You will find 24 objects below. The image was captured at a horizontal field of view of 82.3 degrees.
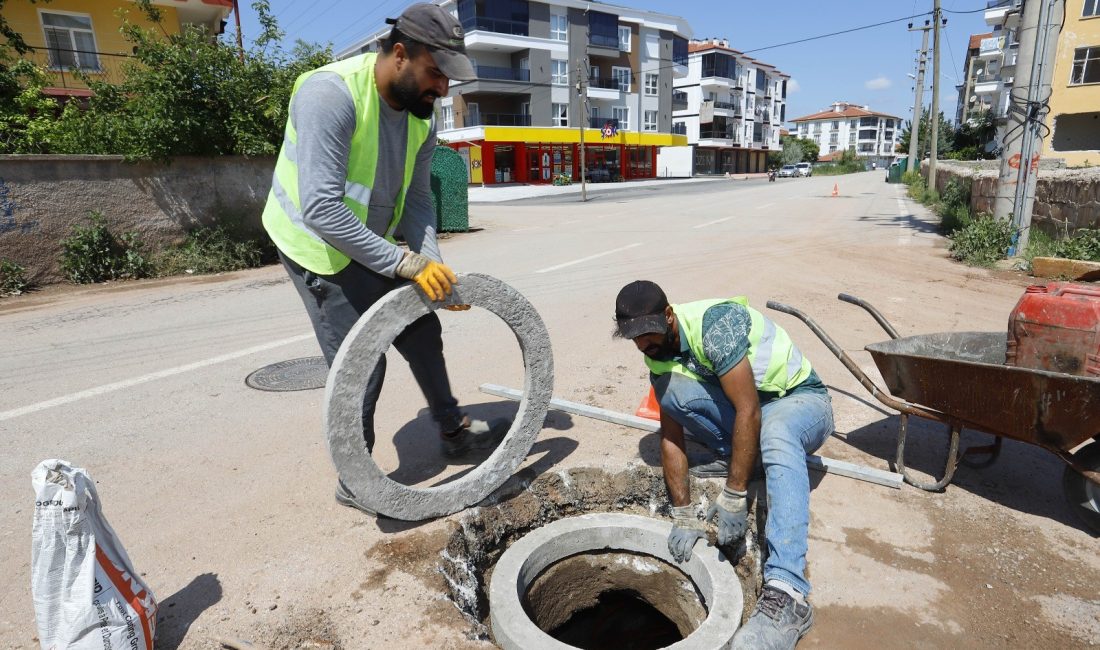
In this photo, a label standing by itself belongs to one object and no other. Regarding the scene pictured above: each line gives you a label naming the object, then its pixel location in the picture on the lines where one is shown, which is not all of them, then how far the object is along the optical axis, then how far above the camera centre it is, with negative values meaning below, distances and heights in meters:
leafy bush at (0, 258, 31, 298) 7.98 -1.06
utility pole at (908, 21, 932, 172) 33.31 +2.86
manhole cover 4.61 -1.44
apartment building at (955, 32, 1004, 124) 53.88 +8.29
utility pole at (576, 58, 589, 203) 26.65 +3.81
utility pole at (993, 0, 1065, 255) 8.84 +0.58
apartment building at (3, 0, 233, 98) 17.80 +4.53
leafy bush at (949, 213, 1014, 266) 9.40 -1.30
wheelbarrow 2.56 -1.09
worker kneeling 2.38 -1.08
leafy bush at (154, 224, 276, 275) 9.44 -1.03
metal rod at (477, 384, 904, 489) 3.20 -1.51
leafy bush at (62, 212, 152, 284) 8.57 -0.90
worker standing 2.45 +0.01
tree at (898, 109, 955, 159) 47.19 +1.27
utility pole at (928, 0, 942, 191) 24.24 +3.05
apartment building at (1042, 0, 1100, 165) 28.36 +3.58
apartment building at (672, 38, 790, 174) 61.59 +5.68
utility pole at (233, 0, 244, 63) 10.46 +2.19
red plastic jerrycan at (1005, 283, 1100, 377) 2.75 -0.78
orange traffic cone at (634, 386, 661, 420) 3.94 -1.48
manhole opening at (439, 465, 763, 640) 2.73 -1.67
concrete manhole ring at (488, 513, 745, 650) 2.32 -1.67
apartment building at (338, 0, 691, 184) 40.31 +5.42
